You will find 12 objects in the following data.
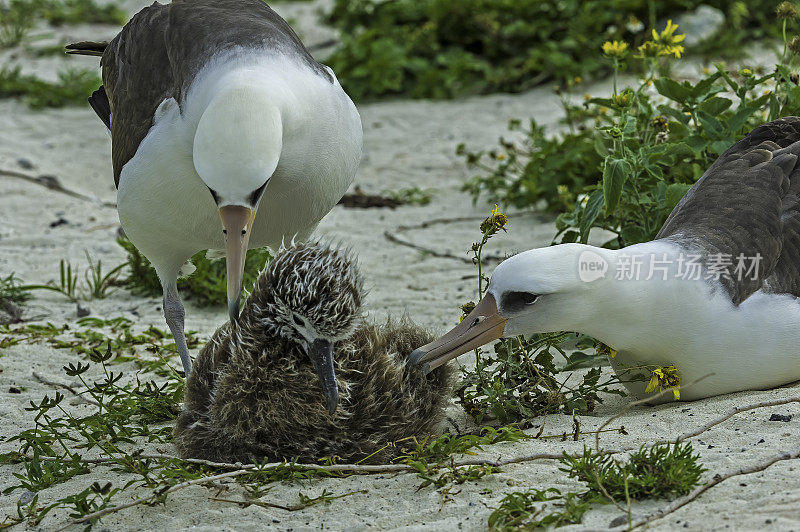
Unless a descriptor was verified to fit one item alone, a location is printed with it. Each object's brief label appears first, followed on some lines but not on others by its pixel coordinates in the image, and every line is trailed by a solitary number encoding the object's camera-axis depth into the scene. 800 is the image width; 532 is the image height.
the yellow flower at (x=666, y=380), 8.45
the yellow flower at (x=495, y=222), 8.66
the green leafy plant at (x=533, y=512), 6.60
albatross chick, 7.91
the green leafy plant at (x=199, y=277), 13.52
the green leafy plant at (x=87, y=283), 13.47
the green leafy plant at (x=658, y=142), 10.41
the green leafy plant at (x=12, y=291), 13.23
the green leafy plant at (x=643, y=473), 6.84
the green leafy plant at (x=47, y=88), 23.12
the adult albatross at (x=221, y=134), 8.12
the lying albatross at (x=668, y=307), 8.39
